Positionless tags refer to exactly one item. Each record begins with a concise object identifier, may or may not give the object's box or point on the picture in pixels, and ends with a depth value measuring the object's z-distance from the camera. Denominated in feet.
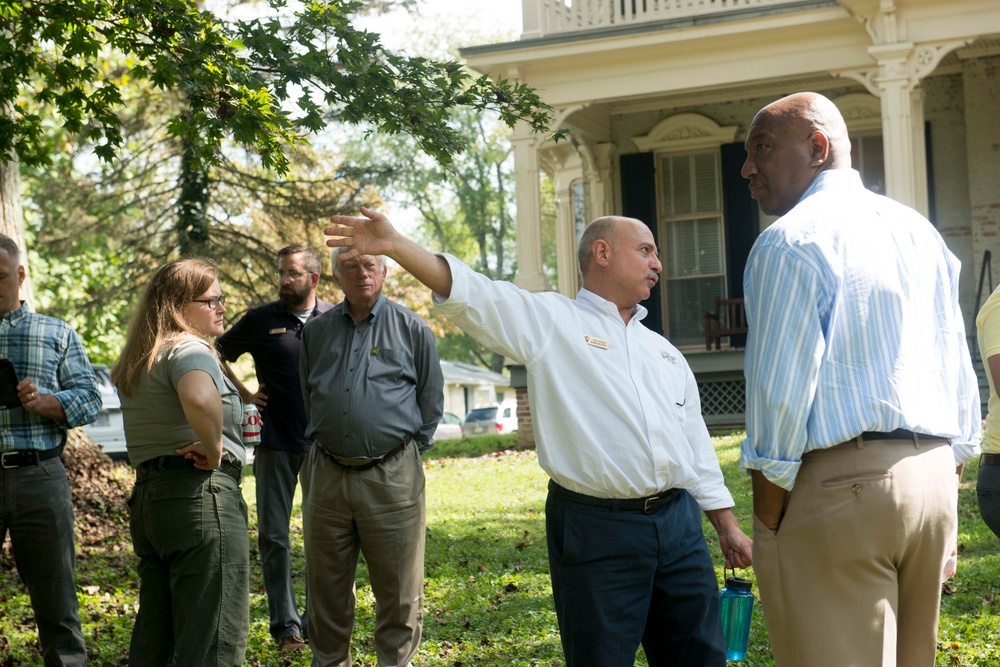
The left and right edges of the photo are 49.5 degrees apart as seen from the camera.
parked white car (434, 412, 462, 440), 138.00
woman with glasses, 13.61
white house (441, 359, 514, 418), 204.03
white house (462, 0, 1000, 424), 43.75
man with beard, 20.71
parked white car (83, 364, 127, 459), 80.38
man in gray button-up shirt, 17.69
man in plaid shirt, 17.28
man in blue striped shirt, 9.39
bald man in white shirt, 12.12
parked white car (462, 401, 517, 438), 142.41
